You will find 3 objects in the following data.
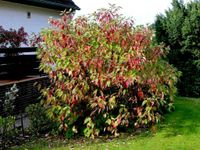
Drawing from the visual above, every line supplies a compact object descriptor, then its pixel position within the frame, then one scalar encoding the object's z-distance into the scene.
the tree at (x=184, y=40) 9.37
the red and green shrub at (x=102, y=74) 6.00
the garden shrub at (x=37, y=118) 6.26
